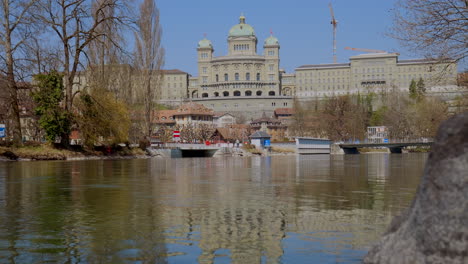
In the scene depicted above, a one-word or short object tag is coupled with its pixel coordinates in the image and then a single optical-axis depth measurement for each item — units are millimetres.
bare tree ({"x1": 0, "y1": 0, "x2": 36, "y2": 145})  36969
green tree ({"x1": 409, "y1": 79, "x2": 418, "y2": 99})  136200
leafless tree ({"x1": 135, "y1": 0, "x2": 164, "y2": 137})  56062
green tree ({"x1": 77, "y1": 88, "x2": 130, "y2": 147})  42875
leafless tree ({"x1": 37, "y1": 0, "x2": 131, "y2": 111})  38219
